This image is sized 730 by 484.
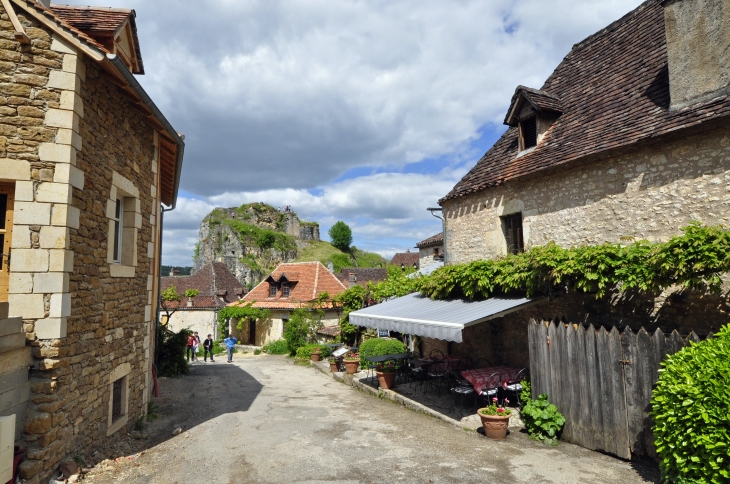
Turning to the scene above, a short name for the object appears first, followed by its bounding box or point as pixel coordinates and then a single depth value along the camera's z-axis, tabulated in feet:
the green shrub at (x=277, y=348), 82.48
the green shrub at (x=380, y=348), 51.60
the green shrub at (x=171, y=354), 52.69
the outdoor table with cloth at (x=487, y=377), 28.30
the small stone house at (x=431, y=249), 110.63
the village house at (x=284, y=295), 89.04
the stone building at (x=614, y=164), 24.02
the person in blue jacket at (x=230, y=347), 74.10
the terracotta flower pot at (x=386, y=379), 38.75
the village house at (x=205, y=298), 106.63
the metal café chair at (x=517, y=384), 28.42
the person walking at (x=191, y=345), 73.64
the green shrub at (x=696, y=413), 14.44
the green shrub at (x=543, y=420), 23.84
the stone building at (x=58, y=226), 17.76
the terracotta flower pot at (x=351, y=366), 49.96
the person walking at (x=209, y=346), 74.91
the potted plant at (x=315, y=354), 65.91
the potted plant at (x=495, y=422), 24.32
